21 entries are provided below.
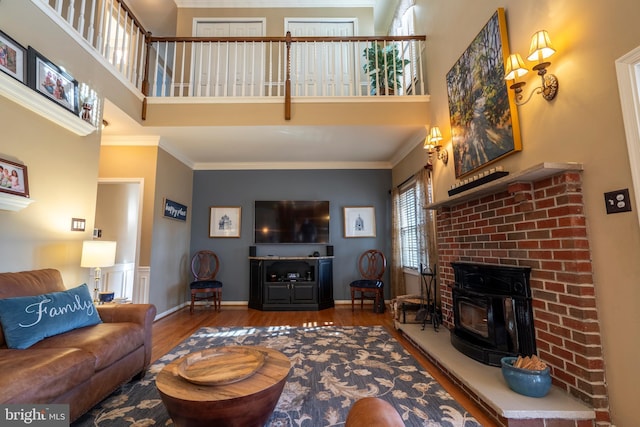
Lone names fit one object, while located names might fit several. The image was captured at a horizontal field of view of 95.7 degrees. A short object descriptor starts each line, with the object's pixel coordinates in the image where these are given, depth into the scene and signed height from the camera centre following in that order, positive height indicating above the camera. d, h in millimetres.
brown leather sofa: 1383 -602
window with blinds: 4445 +305
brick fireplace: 1663 -112
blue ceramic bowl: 1764 -840
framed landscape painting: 2338 +1283
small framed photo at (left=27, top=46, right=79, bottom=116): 2330 +1465
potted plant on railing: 4109 +2623
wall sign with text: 4574 +658
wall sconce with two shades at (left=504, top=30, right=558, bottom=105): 1842 +1207
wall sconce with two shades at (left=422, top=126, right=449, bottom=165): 3432 +1223
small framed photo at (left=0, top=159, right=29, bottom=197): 2080 +543
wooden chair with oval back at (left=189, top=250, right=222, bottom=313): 4770 -537
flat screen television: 5523 +501
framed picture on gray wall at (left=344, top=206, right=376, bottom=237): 5582 +495
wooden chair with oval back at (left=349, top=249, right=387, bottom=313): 4715 -566
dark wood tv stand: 4957 -674
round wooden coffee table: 1371 -726
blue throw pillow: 1735 -425
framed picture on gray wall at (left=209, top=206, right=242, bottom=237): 5566 +532
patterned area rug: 1844 -1077
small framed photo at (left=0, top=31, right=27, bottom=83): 2102 +1452
